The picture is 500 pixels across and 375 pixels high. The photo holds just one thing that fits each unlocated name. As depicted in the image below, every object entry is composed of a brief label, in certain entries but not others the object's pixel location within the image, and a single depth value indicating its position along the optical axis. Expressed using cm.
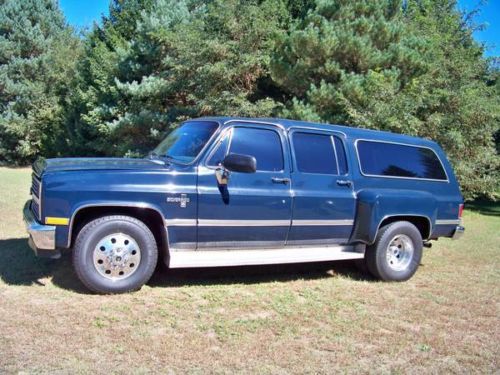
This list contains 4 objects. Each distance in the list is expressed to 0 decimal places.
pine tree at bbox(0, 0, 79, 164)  3044
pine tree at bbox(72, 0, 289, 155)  1443
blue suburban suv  504
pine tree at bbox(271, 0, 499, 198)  1276
